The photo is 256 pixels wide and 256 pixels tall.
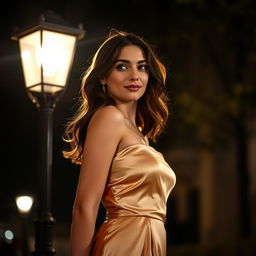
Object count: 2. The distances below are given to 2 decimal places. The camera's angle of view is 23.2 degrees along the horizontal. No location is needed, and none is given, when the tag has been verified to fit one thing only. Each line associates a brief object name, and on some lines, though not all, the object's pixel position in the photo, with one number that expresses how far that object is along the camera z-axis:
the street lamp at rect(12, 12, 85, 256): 5.75
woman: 3.17
